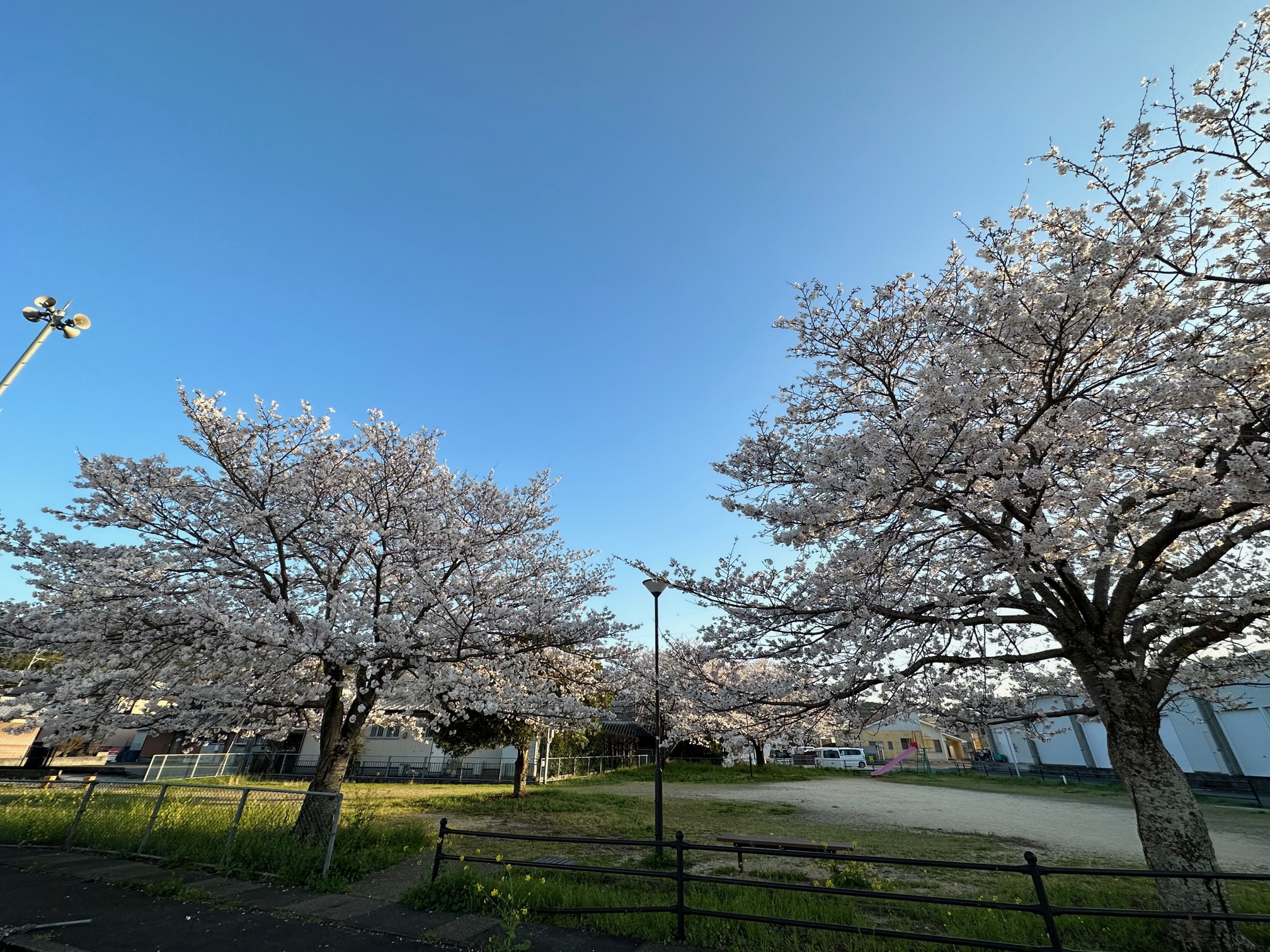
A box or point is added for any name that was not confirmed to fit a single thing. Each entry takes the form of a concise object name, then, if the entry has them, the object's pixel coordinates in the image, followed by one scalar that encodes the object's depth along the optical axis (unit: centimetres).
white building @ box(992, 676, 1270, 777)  2203
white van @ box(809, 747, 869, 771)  4619
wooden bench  901
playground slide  3900
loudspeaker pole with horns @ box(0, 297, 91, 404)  944
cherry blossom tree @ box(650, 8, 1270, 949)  584
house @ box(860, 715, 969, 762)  6003
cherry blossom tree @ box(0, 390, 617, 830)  899
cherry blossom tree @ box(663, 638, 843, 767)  878
